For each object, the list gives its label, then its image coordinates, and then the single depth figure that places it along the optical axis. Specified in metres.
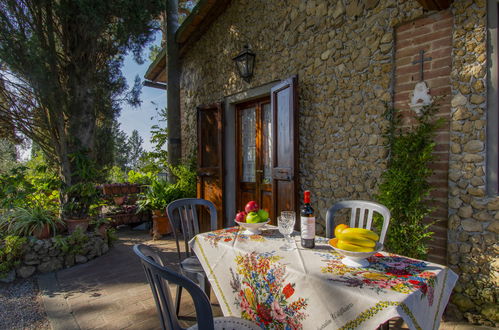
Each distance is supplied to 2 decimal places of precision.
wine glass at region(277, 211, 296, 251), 1.67
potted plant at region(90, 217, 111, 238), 3.89
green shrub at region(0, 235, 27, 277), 2.99
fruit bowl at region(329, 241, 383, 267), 1.28
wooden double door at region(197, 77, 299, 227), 3.17
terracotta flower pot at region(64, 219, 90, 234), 3.59
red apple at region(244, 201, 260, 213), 1.95
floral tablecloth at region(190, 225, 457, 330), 1.03
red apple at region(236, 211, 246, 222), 1.99
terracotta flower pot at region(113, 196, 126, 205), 5.48
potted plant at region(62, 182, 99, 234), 3.70
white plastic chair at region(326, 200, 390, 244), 1.93
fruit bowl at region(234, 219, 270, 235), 1.86
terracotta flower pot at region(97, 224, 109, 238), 3.89
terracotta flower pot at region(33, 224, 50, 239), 3.32
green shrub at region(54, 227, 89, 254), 3.29
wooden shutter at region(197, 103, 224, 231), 4.38
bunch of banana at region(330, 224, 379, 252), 1.30
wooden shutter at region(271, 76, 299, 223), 3.10
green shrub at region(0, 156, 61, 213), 3.48
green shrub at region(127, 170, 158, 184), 5.68
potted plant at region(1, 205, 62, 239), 3.28
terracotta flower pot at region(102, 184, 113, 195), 5.11
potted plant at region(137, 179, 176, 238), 4.66
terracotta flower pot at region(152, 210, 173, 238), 4.65
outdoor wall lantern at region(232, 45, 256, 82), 3.90
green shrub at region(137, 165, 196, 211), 4.81
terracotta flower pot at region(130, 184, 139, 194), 5.36
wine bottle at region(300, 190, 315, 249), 1.49
